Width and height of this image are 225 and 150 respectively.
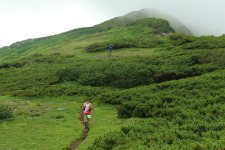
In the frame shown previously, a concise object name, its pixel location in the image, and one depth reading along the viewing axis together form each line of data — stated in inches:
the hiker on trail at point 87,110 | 898.7
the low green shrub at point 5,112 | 961.1
